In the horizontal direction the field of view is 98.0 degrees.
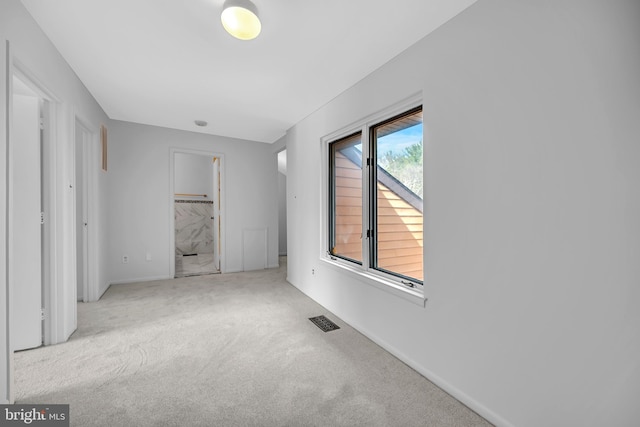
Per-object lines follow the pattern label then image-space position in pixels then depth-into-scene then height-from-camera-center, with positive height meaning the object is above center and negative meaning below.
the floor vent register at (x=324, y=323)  2.69 -1.09
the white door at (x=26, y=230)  2.17 -0.09
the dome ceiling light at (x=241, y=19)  1.64 +1.20
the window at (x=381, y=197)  2.26 +0.16
